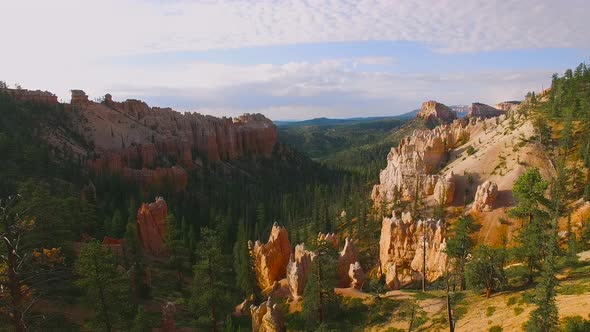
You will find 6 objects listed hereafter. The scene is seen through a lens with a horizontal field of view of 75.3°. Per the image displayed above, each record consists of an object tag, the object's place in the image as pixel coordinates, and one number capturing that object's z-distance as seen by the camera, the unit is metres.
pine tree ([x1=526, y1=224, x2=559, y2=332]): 21.73
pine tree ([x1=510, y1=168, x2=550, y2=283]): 32.25
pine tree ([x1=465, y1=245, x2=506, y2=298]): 33.41
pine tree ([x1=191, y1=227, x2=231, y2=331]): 32.94
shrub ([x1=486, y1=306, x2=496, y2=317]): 30.63
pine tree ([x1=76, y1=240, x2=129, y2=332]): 28.83
